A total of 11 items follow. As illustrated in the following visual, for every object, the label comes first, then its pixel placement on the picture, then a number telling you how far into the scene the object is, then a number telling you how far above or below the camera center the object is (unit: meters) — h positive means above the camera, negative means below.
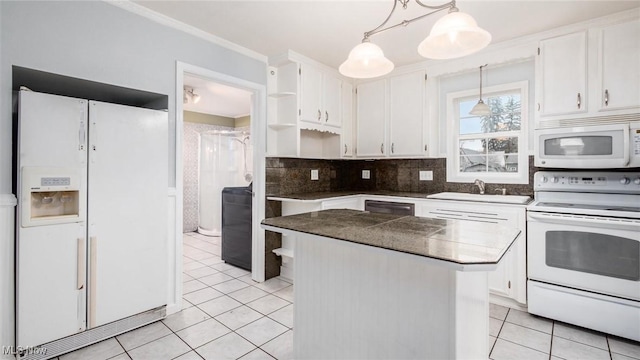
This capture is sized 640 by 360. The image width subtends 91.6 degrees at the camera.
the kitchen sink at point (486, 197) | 2.65 -0.13
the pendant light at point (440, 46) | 1.42 +0.71
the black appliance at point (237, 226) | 3.63 -0.54
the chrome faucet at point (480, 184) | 3.22 -0.01
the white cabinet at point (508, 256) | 2.54 -0.58
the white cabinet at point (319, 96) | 3.31 +0.96
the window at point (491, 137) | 3.11 +0.50
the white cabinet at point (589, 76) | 2.35 +0.87
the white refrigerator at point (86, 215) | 1.83 -0.23
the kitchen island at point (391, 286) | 1.25 -0.48
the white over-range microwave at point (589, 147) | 2.30 +0.29
